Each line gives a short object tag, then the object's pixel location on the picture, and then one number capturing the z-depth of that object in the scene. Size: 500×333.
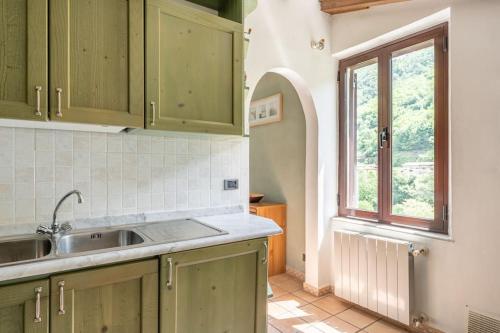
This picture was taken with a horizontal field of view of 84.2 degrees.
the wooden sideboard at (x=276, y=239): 3.15
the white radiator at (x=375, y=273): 2.07
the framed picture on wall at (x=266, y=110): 3.42
